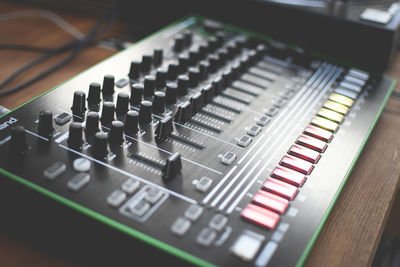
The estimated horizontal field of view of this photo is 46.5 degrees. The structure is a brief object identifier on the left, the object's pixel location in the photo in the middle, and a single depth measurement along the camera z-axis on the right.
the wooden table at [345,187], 0.58
